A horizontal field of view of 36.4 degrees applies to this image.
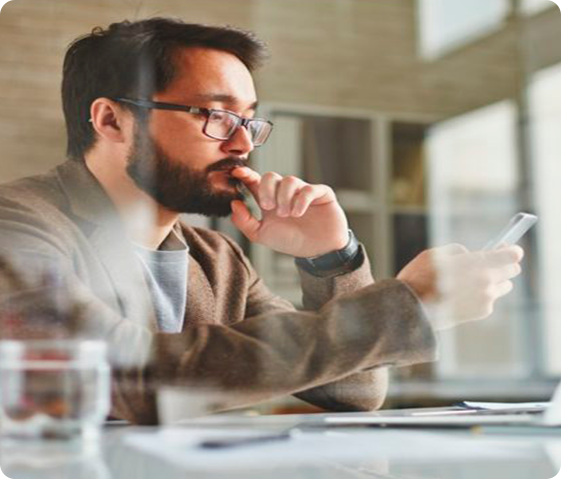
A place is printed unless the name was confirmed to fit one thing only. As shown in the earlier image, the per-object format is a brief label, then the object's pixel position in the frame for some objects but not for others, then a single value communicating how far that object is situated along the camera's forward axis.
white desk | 0.60
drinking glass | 0.72
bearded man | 1.01
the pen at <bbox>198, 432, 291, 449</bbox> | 0.66
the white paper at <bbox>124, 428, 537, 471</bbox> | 0.63
